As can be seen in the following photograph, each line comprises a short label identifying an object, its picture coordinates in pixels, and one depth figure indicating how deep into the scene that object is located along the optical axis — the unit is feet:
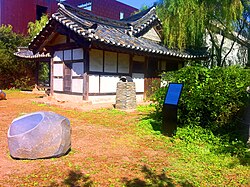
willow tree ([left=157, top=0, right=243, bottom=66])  32.88
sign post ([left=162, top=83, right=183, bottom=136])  15.75
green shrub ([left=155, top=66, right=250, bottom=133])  15.31
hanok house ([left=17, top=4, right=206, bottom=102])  29.32
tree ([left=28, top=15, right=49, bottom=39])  67.75
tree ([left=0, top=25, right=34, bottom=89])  57.26
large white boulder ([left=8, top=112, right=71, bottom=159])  11.33
